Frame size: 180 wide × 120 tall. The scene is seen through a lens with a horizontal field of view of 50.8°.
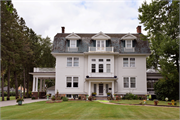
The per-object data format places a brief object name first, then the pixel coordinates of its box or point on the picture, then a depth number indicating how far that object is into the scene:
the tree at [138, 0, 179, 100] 22.74
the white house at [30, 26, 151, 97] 28.58
